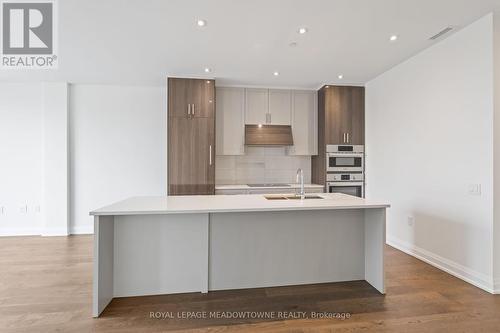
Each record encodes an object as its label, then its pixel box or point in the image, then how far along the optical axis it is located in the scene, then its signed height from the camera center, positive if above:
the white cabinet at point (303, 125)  4.75 +0.74
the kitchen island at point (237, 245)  2.40 -0.75
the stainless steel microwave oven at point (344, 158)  4.50 +0.13
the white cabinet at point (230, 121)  4.53 +0.78
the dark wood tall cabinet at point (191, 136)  4.09 +0.47
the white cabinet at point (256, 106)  4.62 +1.06
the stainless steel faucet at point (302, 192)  2.94 -0.30
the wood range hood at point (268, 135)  4.54 +0.54
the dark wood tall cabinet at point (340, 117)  4.50 +0.83
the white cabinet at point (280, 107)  4.69 +1.05
